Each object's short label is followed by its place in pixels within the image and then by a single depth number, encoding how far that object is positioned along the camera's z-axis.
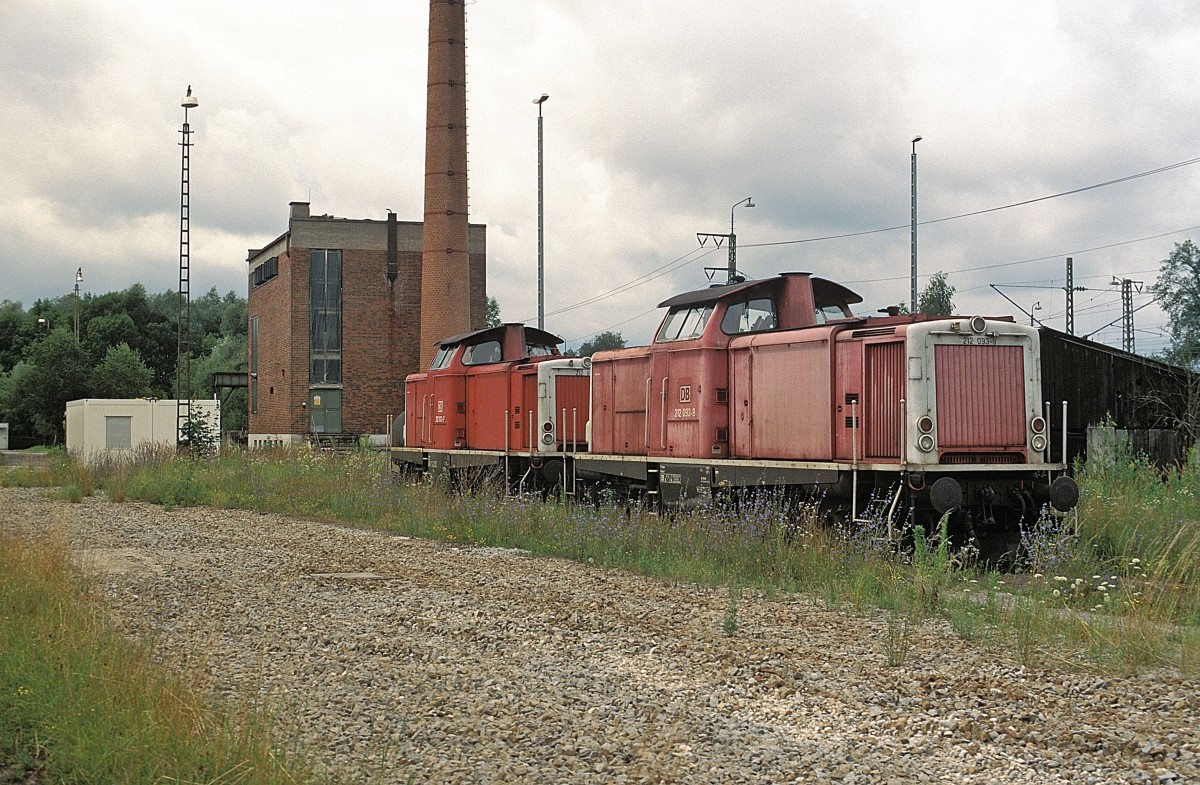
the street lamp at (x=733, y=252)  35.63
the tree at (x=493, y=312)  100.88
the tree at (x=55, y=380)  66.81
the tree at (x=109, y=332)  92.06
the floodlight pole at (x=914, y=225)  30.47
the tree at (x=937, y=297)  71.40
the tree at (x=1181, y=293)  67.12
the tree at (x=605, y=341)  95.65
